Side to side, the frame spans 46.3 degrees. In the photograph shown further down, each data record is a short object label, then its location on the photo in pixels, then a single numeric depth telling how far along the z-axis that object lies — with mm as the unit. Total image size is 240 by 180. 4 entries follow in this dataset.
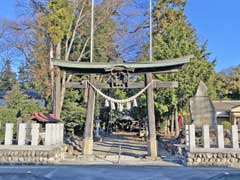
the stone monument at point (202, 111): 11516
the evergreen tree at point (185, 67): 17906
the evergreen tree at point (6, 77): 28750
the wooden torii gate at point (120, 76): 10812
